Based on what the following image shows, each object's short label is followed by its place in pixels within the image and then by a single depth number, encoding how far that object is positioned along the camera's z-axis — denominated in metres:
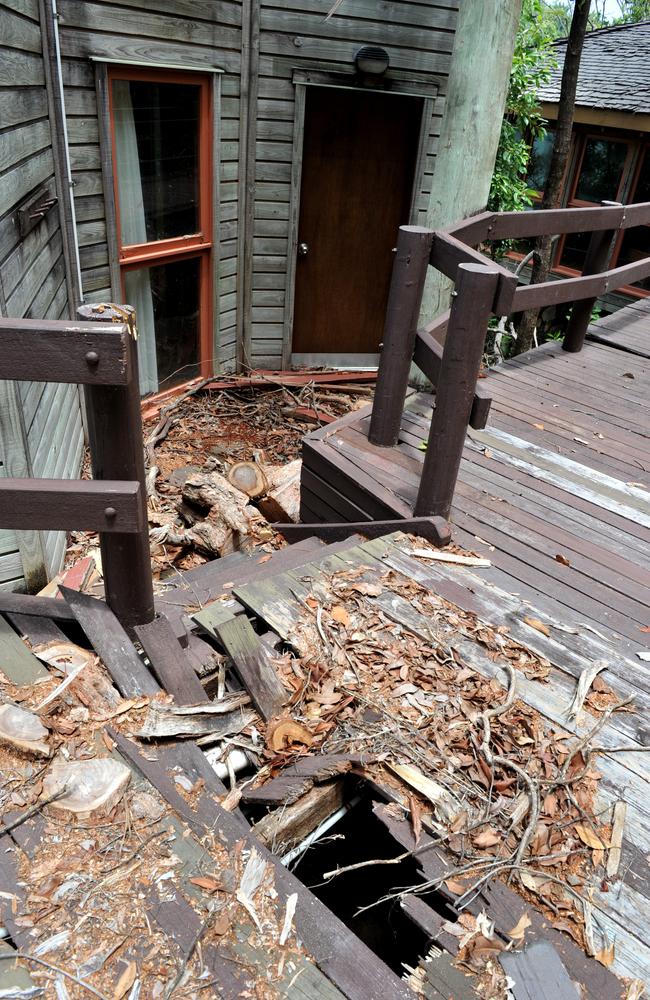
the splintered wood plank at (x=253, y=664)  2.43
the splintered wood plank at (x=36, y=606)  2.57
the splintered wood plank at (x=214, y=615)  2.79
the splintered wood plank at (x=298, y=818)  2.09
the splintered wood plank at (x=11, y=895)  1.66
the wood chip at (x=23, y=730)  2.06
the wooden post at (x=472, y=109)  4.77
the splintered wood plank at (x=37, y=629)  2.48
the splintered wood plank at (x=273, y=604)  2.82
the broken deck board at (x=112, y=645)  2.38
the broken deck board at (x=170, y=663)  2.41
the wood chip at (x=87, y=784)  1.94
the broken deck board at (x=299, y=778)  2.16
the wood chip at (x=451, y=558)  3.33
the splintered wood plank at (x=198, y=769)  2.04
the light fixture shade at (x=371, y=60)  6.49
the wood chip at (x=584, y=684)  2.53
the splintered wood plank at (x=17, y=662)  2.32
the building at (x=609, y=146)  13.18
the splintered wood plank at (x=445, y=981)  1.69
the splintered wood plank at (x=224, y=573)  3.56
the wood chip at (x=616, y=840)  2.04
